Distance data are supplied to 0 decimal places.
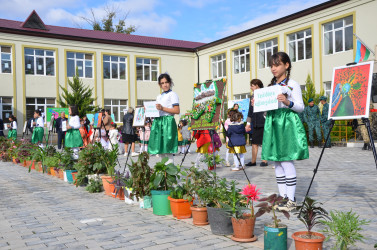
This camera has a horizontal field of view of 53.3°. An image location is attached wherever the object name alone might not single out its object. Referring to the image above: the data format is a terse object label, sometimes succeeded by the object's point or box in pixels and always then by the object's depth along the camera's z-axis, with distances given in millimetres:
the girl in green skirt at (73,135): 10438
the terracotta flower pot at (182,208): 4766
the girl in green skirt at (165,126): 6316
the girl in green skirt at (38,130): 15703
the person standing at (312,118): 16062
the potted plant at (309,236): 3074
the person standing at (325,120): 15458
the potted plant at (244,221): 3740
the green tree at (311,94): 18719
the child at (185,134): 14978
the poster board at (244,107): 10773
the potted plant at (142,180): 5555
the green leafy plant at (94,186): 7035
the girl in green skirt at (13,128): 18984
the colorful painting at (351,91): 4352
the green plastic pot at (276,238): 3314
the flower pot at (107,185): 6629
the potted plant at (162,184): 5051
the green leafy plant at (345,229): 2938
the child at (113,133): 16094
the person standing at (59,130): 19594
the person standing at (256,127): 9672
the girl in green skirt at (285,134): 4605
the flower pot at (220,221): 3963
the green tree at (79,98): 26828
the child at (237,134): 9453
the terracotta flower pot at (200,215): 4391
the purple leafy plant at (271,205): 3391
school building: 22562
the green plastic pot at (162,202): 5047
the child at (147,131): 15524
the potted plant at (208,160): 7801
